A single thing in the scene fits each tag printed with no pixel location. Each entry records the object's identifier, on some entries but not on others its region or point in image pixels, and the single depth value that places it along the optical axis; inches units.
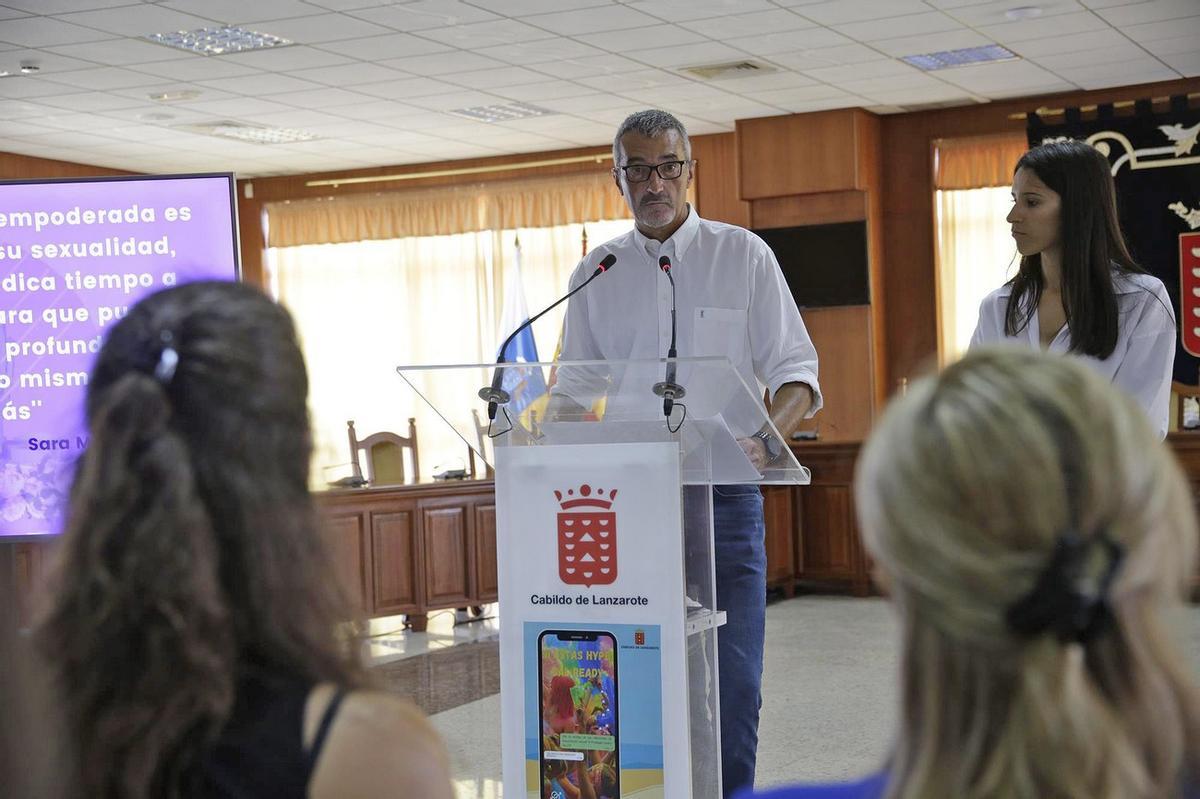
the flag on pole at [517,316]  390.0
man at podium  114.1
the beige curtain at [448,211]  445.7
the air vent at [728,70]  333.1
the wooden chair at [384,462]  353.1
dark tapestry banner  345.1
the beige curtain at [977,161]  386.6
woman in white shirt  108.0
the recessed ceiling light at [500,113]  380.2
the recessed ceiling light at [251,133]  393.4
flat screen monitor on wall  392.5
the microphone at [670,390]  97.6
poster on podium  98.5
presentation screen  146.7
